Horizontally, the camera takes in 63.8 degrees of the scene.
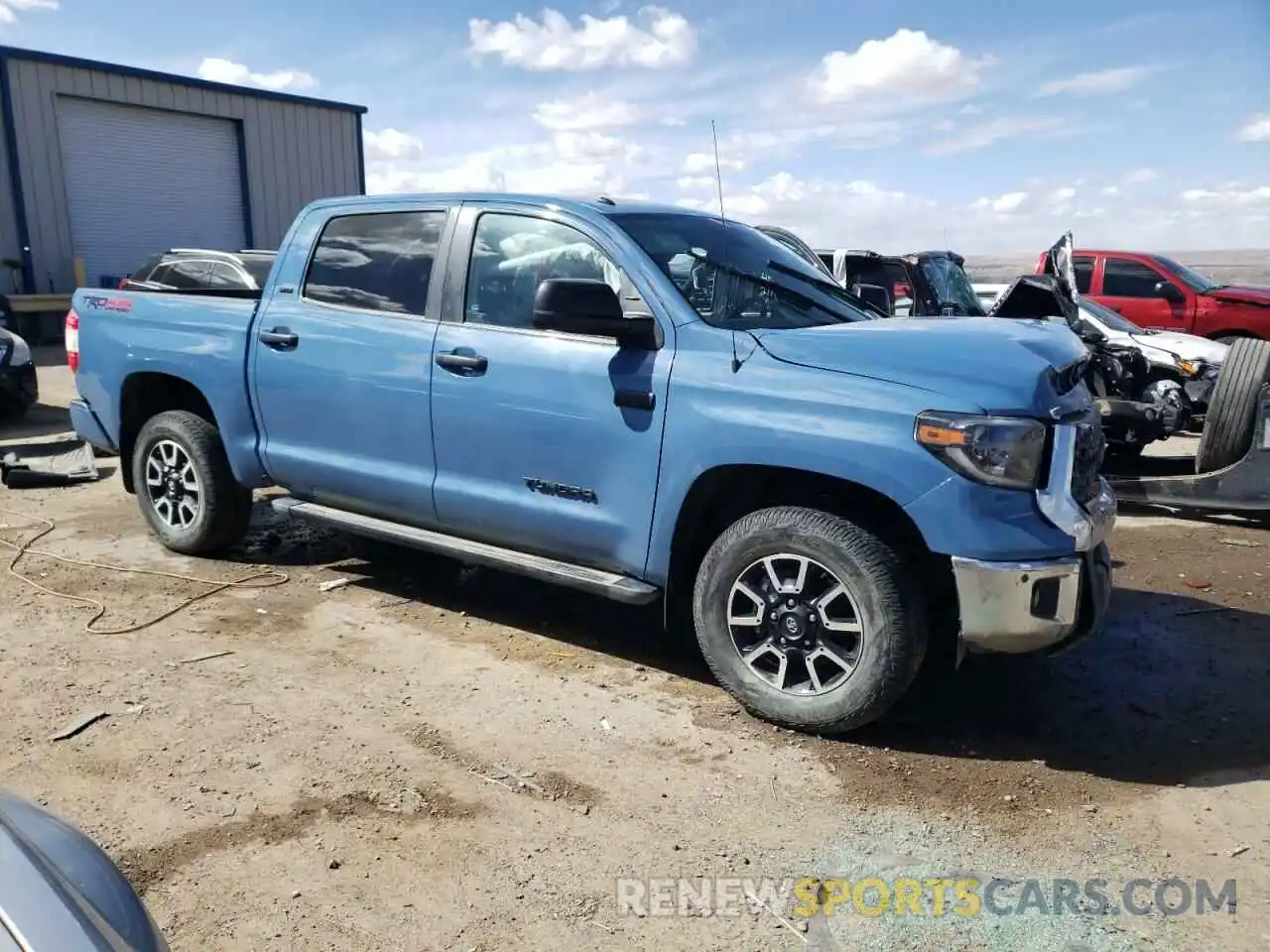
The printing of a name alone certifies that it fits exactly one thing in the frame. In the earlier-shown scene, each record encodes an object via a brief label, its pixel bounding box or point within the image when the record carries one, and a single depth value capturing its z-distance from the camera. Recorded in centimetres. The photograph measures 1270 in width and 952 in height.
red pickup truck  1266
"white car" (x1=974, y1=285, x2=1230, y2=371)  959
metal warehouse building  1902
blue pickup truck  335
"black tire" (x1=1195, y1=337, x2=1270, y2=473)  610
